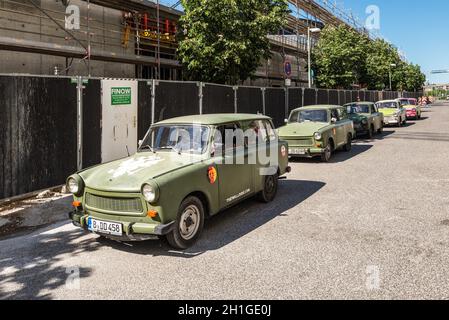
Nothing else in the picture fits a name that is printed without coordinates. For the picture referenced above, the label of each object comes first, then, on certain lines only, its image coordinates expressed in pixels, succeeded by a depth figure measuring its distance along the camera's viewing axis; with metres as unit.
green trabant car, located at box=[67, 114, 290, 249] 4.79
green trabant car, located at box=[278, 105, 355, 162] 11.48
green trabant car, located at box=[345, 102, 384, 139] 17.75
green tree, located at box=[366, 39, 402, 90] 40.31
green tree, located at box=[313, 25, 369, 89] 30.00
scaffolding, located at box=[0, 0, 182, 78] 12.96
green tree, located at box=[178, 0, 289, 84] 15.73
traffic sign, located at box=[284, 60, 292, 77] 23.26
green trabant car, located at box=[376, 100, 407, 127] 23.23
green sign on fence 9.84
